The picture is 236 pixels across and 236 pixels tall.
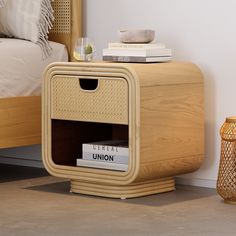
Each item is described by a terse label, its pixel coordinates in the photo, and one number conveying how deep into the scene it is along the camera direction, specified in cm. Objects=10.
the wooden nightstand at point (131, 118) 336
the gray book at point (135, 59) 353
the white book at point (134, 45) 355
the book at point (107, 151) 349
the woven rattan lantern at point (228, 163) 336
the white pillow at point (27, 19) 407
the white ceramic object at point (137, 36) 360
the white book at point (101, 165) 347
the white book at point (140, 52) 352
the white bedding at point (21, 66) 381
